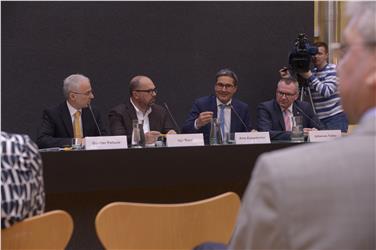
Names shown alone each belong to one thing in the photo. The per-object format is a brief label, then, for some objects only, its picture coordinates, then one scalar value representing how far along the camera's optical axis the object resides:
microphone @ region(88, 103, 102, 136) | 3.84
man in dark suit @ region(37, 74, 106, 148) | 3.92
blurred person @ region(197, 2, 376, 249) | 0.78
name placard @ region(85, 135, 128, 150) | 3.06
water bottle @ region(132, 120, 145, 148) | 3.30
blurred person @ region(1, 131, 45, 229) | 1.87
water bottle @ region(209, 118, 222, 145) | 3.46
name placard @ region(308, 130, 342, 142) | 3.53
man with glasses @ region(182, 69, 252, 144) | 4.34
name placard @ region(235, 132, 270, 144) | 3.35
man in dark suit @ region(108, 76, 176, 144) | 4.07
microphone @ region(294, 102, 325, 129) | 4.23
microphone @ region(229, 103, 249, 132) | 4.18
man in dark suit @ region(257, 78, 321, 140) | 4.29
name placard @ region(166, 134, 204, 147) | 3.22
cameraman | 4.89
